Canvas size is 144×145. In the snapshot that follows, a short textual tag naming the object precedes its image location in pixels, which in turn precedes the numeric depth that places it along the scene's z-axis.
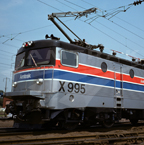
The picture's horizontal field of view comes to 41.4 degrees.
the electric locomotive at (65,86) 7.97
